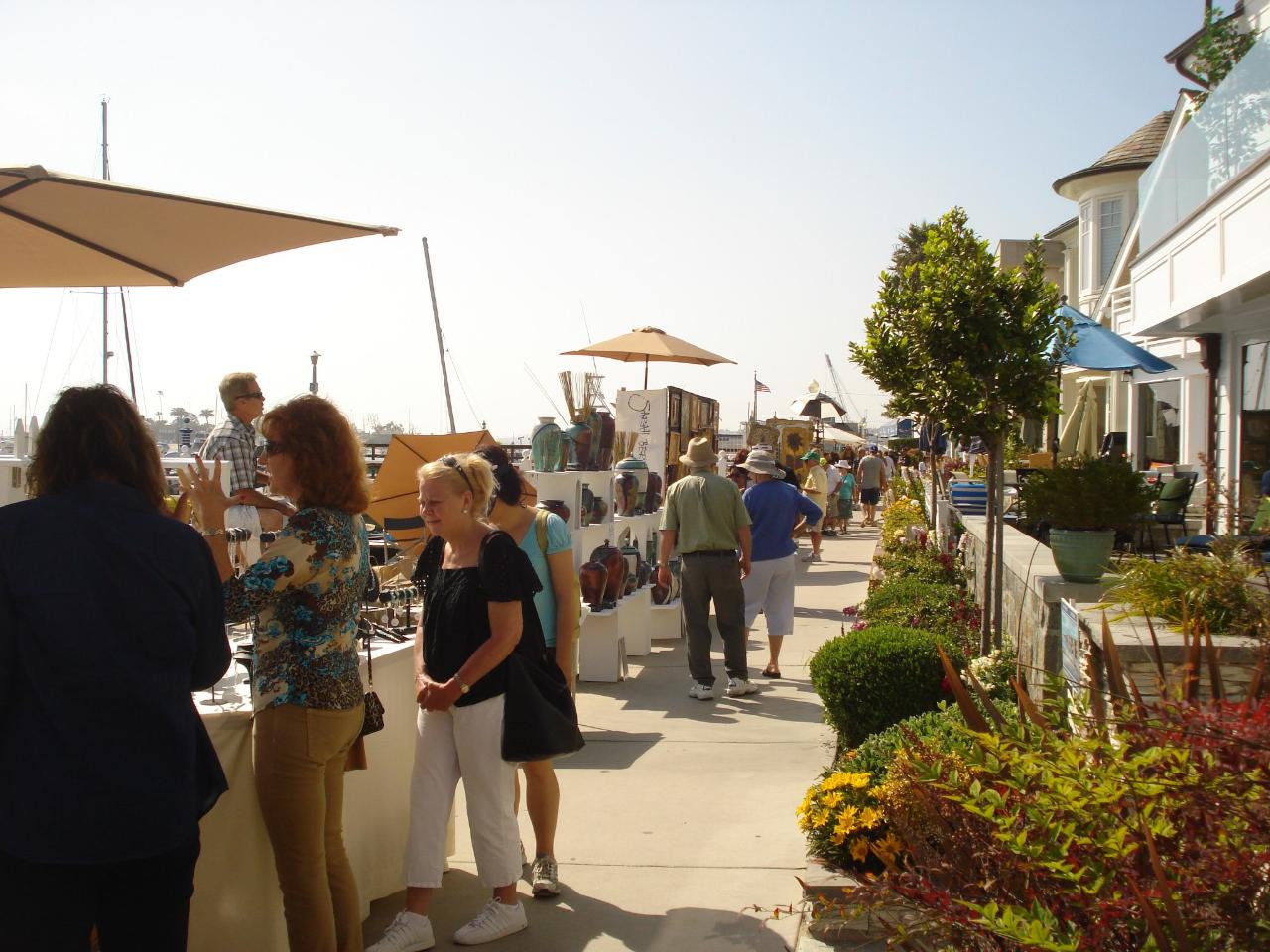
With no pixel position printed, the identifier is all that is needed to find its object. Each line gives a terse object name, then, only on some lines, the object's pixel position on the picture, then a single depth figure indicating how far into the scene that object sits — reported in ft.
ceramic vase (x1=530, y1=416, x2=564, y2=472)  29.60
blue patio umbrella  33.35
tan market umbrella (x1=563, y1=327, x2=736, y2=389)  43.39
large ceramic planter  18.24
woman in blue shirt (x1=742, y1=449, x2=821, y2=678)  29.91
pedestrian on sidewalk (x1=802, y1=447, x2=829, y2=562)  65.51
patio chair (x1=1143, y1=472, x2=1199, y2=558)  37.65
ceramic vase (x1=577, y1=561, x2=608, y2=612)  29.04
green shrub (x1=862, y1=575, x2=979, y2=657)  24.98
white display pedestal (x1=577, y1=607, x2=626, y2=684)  29.22
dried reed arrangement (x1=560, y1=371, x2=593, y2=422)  31.55
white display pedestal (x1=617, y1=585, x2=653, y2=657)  32.96
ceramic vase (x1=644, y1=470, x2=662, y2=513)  36.41
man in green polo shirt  26.84
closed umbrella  71.51
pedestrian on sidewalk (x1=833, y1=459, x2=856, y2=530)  80.23
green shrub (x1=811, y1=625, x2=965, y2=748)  19.43
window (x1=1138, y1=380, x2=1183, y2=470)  61.67
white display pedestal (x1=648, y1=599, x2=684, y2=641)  35.94
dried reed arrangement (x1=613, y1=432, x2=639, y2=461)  37.65
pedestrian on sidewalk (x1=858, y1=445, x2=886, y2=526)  83.97
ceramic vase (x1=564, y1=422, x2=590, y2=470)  30.63
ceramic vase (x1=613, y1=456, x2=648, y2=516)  34.76
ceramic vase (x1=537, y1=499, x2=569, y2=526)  28.02
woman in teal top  15.03
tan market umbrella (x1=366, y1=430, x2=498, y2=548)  28.71
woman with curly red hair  11.07
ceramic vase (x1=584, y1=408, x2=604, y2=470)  31.60
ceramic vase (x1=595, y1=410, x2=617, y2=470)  32.19
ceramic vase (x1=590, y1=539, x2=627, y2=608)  29.63
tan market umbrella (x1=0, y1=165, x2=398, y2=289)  13.55
